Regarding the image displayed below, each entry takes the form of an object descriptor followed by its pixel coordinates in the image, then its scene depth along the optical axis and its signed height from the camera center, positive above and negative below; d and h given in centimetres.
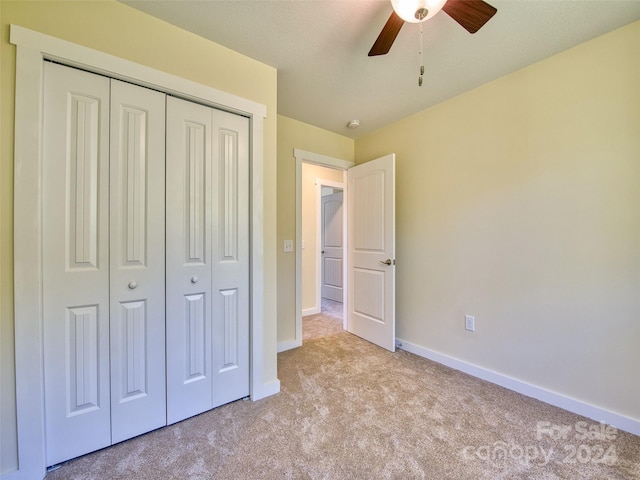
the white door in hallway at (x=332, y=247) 495 -12
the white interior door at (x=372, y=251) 268 -12
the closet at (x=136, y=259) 130 -11
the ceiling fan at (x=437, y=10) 114 +104
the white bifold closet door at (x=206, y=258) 159 -12
